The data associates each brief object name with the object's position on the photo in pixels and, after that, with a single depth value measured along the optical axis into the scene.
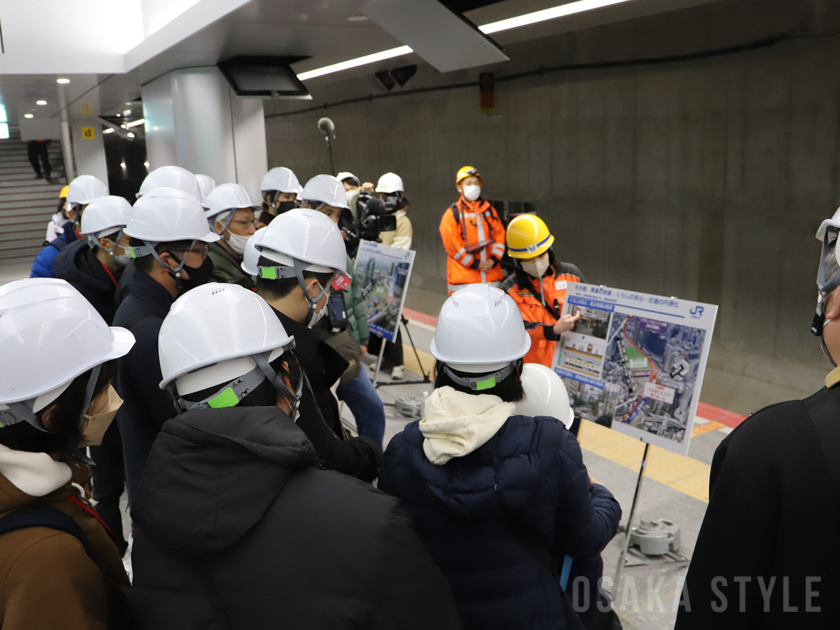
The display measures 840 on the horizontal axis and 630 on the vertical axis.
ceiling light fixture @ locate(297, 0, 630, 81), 5.10
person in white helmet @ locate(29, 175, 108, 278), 5.85
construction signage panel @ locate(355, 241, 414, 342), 5.73
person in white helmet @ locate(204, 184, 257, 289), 4.29
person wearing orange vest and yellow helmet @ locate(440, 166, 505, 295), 7.13
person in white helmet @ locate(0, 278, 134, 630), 1.16
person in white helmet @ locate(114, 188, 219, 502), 2.47
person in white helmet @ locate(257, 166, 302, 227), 5.73
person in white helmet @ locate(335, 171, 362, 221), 8.02
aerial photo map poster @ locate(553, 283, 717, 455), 3.02
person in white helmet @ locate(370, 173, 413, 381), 6.82
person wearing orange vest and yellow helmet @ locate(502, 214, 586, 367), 3.97
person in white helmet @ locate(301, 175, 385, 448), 4.03
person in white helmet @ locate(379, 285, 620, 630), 1.64
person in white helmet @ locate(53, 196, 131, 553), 4.03
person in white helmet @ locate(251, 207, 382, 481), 2.35
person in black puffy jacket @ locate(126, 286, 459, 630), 1.08
